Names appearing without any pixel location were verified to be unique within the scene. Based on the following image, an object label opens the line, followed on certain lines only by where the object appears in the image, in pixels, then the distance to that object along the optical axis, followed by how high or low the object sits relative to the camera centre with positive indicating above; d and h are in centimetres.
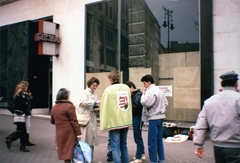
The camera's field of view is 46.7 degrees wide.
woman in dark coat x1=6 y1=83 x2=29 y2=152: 739 -70
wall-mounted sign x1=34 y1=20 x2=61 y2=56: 1278 +208
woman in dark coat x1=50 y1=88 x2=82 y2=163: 478 -80
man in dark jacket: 616 -84
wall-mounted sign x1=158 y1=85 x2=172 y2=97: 1012 -28
